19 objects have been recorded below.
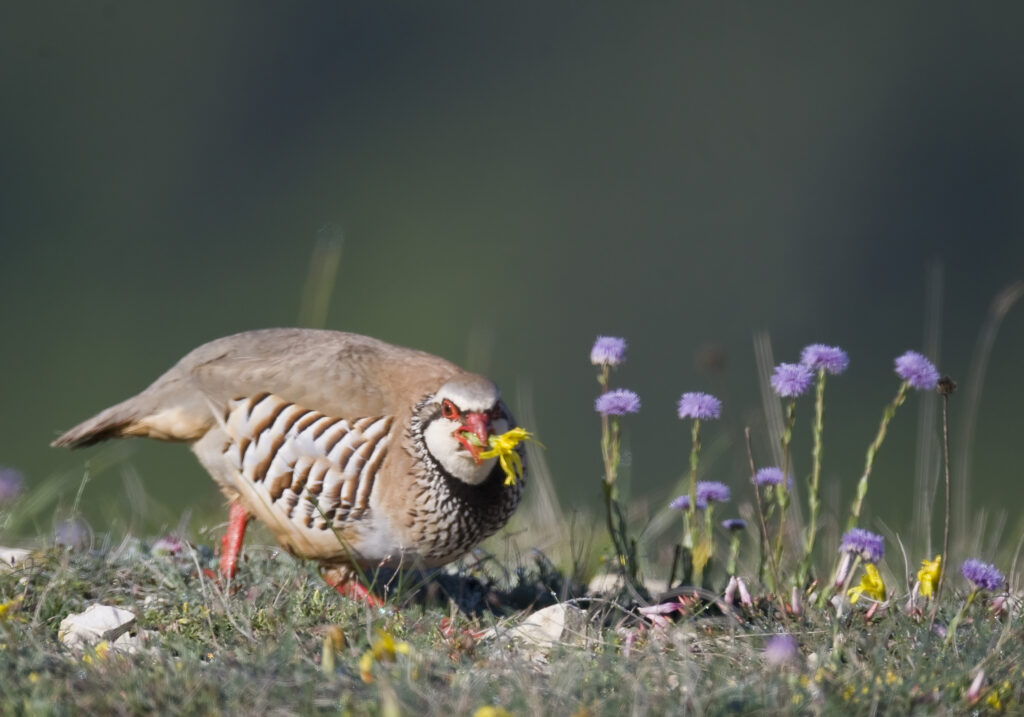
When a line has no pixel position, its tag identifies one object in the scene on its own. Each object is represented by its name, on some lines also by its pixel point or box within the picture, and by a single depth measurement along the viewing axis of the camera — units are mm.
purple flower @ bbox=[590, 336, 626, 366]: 9305
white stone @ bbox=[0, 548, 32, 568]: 9295
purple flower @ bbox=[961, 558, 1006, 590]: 8312
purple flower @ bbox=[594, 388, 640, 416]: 9205
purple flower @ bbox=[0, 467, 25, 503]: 10648
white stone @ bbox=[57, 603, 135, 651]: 8289
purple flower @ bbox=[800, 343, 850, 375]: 8883
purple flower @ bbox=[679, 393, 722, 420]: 9070
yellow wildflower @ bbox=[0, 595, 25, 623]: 8133
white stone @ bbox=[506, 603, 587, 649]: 8117
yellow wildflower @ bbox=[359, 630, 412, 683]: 6895
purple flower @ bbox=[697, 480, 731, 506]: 9437
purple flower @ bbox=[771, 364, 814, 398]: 8820
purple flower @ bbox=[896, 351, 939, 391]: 8734
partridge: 9539
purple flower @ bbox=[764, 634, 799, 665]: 7117
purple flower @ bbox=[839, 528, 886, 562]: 8945
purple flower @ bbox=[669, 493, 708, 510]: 9562
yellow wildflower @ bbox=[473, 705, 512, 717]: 6301
